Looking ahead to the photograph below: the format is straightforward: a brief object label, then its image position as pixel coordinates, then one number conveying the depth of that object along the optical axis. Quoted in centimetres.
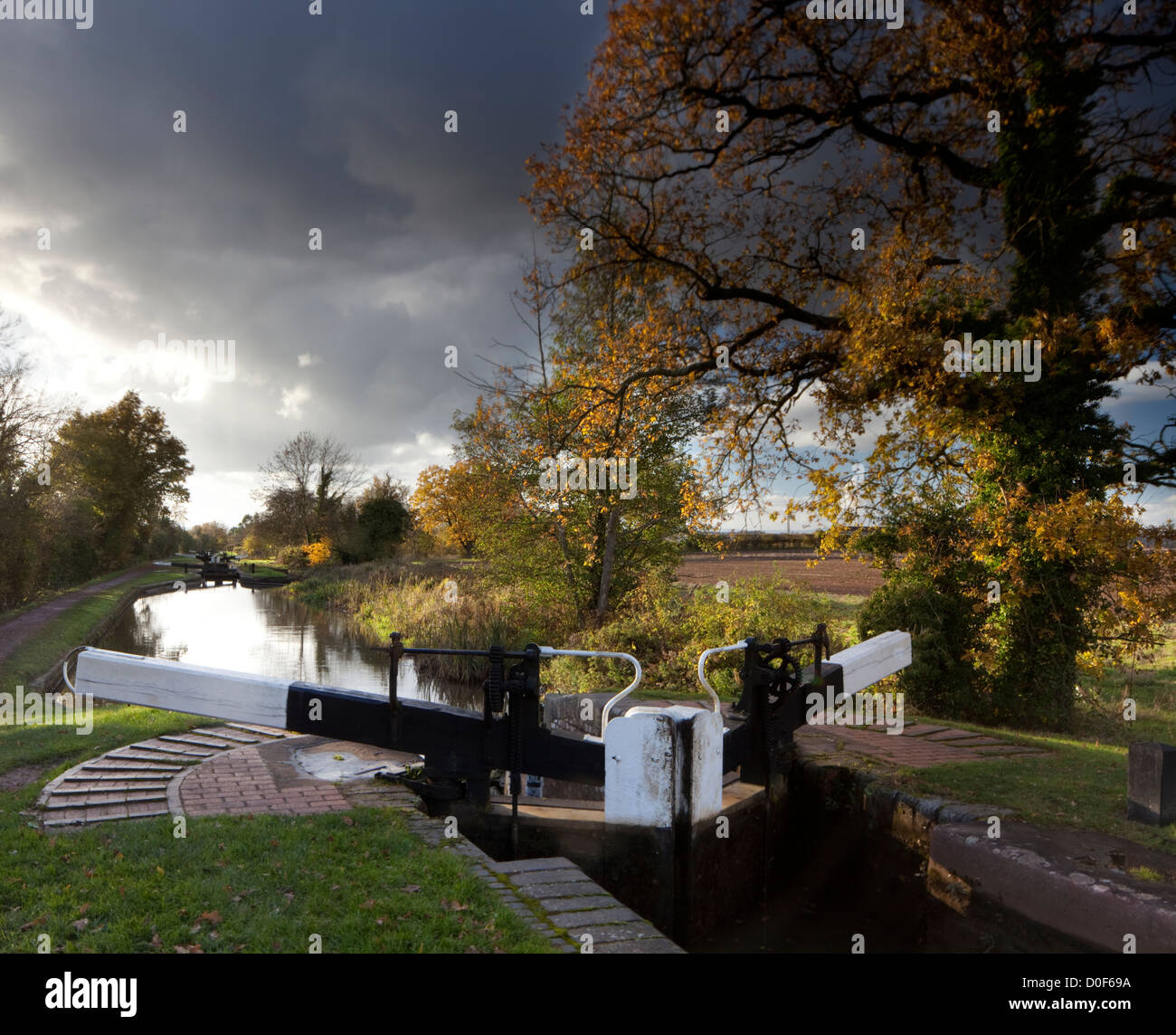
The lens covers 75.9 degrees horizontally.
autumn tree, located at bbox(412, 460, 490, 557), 1616
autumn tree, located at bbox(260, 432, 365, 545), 4462
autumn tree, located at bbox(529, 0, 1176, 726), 873
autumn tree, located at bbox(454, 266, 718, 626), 1452
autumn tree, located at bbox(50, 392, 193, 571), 3694
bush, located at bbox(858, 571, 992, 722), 968
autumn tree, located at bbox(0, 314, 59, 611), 1986
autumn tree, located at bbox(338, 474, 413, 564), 3891
